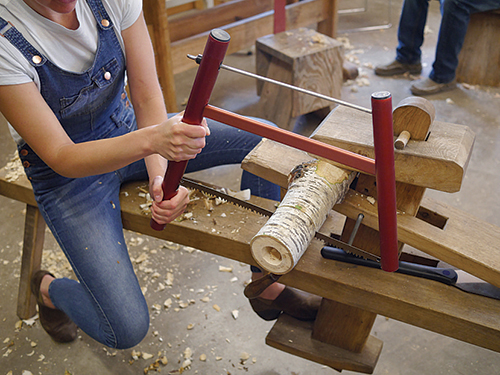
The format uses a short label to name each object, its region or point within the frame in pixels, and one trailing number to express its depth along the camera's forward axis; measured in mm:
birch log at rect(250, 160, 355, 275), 1048
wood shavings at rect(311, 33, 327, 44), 3178
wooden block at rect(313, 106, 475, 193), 1139
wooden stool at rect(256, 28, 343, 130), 3064
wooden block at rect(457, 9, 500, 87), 3674
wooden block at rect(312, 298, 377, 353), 1533
